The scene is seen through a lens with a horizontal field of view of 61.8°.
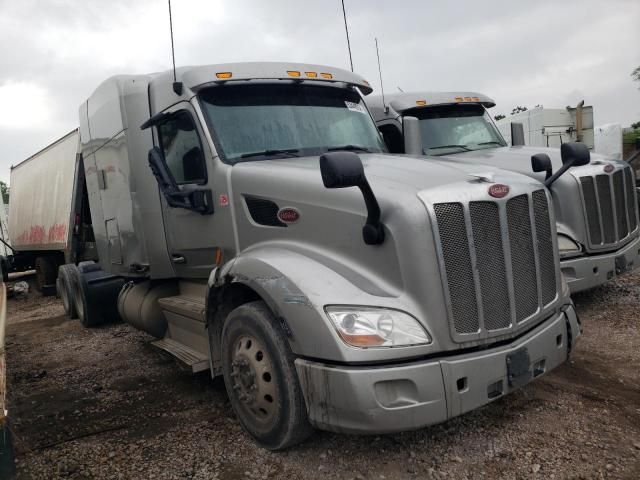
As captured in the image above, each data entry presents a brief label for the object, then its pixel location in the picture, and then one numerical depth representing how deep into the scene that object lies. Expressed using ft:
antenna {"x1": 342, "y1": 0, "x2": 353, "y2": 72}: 16.80
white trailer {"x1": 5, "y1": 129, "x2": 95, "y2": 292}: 29.68
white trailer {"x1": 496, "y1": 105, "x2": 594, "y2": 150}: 42.19
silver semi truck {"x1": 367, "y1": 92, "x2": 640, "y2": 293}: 18.69
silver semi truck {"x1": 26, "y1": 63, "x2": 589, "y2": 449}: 9.38
